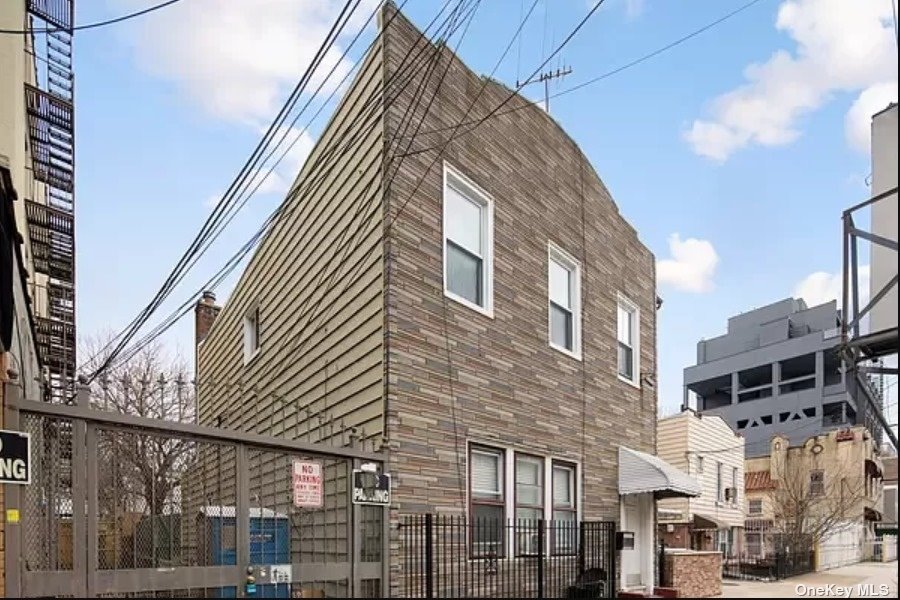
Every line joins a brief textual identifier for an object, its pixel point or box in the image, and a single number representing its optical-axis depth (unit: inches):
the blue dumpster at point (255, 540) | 228.4
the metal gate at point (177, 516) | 186.2
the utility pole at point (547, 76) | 429.7
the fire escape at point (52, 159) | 466.6
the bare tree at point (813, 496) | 949.5
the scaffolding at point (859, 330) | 176.4
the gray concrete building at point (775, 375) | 2399.1
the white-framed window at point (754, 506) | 1374.3
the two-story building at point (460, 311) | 302.8
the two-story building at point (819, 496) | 994.7
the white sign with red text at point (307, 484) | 250.4
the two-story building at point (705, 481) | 854.5
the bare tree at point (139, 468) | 207.2
